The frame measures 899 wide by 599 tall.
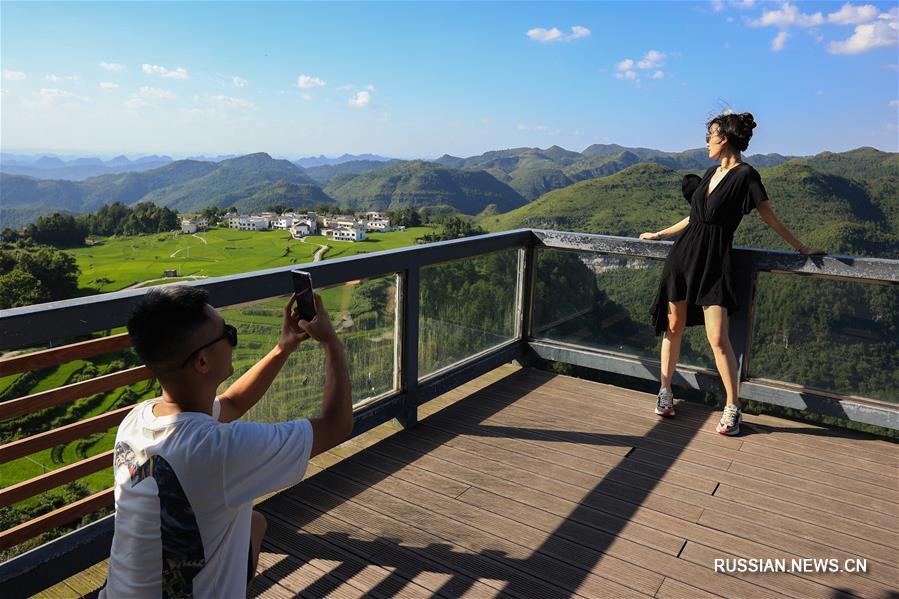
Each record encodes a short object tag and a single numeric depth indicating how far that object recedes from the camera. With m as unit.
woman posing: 3.45
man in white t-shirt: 1.07
